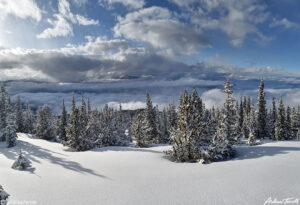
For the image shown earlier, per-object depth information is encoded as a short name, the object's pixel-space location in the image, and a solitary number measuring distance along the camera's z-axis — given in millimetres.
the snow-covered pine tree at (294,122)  55847
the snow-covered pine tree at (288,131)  44234
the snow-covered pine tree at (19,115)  63969
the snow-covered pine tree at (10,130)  32844
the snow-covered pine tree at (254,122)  39912
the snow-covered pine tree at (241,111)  65394
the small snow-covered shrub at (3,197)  6832
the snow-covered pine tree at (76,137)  28984
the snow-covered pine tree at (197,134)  17516
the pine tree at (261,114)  43062
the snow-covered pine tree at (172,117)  56656
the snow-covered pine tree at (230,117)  19531
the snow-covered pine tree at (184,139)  17703
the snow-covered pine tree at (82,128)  29703
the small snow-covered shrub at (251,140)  34125
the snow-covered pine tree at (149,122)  46875
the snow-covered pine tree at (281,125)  43094
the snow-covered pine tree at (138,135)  34375
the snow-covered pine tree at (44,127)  54594
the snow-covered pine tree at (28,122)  72900
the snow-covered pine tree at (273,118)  49050
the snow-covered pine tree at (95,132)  34000
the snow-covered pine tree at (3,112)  36756
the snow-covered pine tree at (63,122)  52719
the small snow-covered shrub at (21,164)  15686
